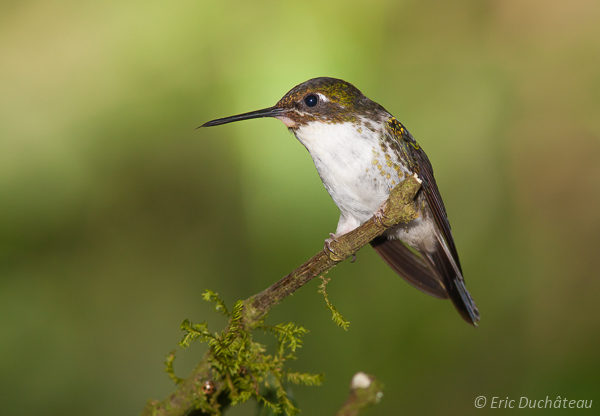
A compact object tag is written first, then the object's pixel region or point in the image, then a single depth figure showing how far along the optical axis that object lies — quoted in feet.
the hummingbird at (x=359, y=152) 6.26
